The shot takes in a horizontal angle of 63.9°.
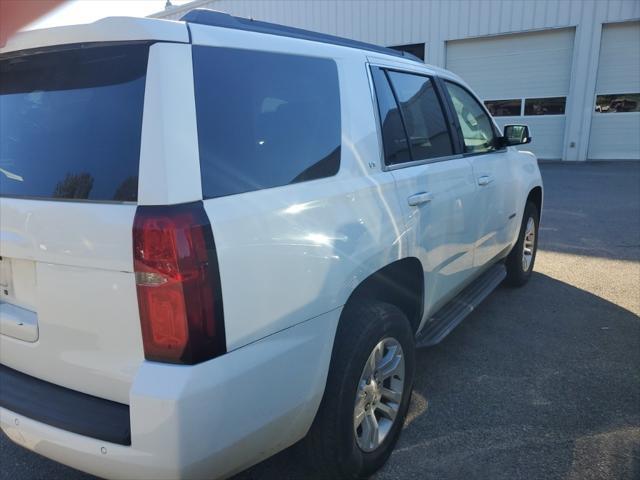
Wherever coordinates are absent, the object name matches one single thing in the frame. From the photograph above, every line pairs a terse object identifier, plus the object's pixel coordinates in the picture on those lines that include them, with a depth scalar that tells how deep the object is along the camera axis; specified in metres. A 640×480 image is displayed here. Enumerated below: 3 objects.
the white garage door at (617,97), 13.62
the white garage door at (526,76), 14.45
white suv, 1.61
